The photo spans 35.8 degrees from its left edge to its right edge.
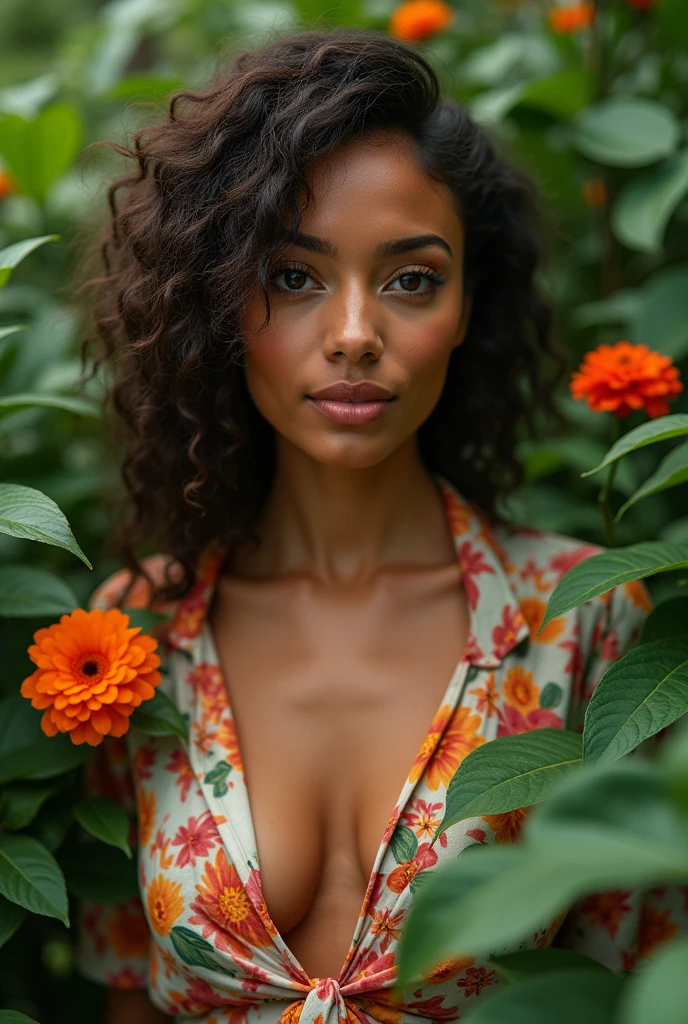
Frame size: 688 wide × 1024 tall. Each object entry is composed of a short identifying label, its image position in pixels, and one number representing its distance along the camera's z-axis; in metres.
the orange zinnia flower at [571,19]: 1.86
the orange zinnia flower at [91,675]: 1.16
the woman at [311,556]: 1.19
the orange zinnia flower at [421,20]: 1.95
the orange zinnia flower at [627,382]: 1.29
